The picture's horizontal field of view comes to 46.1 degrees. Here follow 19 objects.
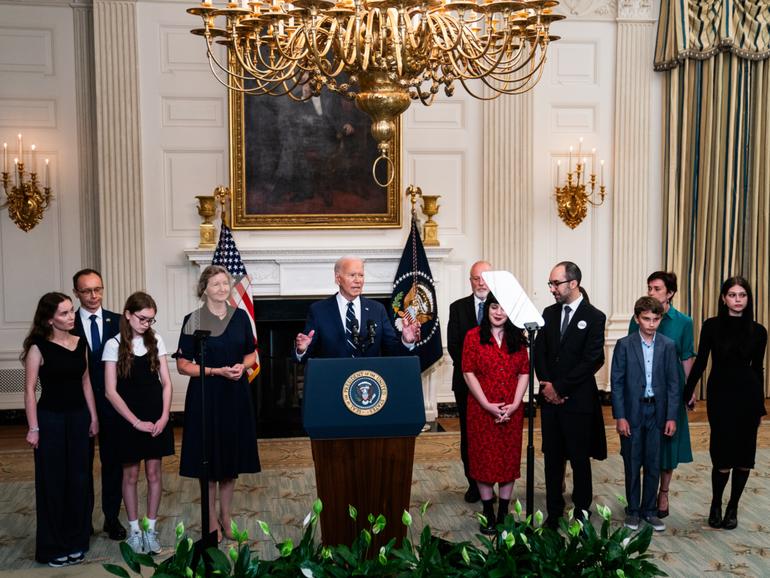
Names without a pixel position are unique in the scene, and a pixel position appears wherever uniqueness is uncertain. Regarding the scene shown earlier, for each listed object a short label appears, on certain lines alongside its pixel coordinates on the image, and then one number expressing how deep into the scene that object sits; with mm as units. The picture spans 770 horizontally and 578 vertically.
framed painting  8023
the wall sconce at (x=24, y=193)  7777
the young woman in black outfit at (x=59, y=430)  4656
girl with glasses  4852
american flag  7488
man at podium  4934
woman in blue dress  4883
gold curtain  8461
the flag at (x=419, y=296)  7875
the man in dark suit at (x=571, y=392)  5148
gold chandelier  3953
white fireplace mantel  8008
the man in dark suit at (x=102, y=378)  5074
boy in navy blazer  5145
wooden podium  4246
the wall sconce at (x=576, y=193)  8336
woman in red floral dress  5152
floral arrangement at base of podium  2992
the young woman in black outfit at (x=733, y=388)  5191
